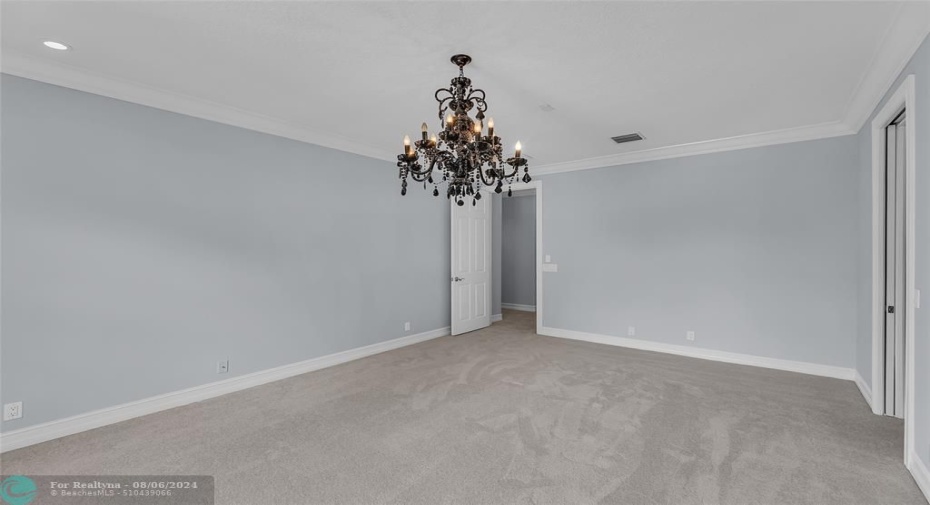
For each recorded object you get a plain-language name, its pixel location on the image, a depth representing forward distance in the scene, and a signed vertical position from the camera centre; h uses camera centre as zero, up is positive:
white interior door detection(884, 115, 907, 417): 3.14 -0.14
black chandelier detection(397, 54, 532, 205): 2.58 +0.65
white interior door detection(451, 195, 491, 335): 6.09 -0.28
